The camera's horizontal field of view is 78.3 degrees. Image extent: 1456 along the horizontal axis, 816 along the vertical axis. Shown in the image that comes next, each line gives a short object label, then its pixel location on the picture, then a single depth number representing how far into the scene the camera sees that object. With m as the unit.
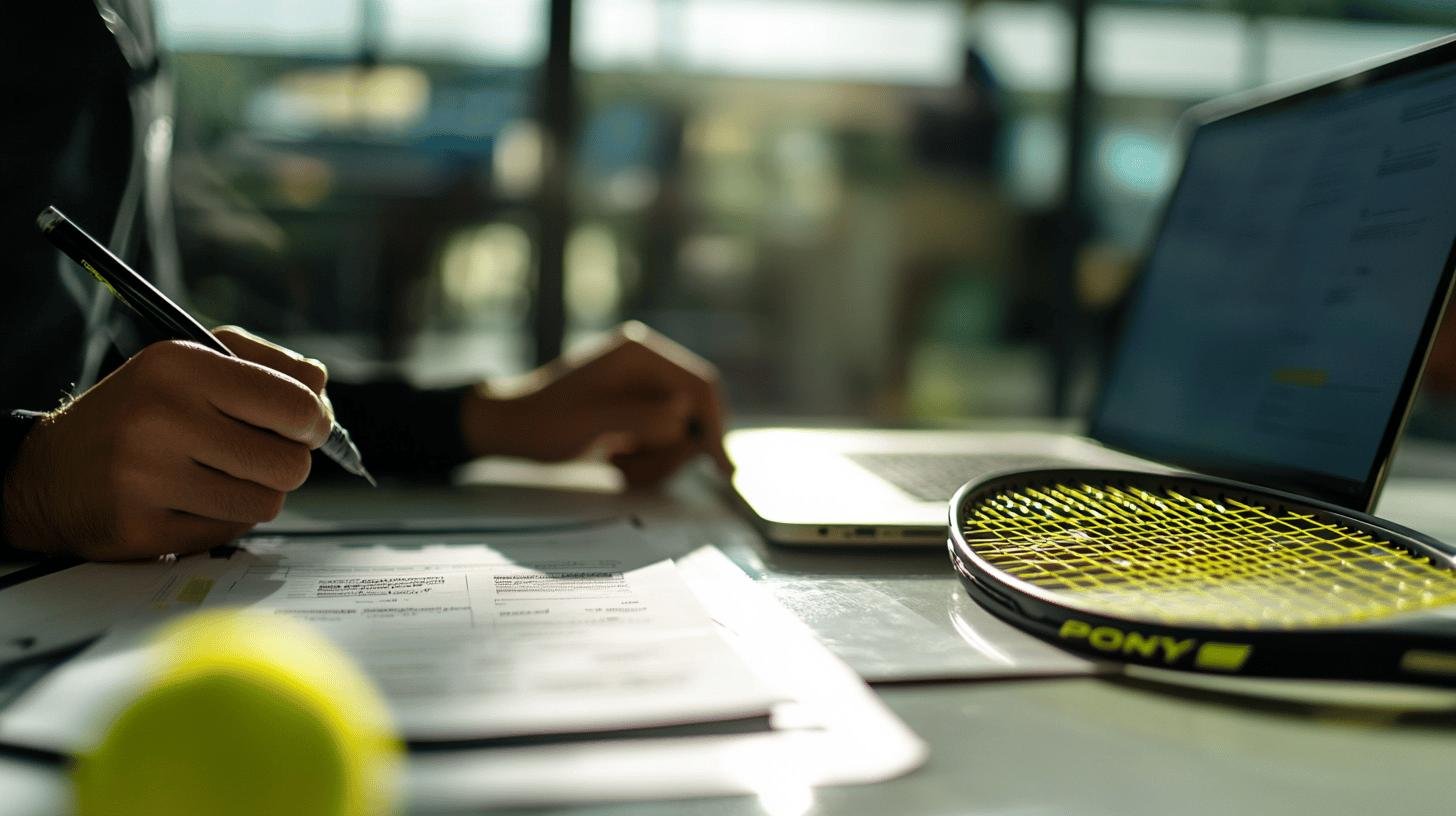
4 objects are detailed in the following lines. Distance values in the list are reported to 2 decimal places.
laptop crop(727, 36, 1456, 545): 0.65
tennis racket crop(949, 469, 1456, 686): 0.36
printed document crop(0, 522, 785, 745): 0.34
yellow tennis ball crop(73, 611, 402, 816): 0.23
